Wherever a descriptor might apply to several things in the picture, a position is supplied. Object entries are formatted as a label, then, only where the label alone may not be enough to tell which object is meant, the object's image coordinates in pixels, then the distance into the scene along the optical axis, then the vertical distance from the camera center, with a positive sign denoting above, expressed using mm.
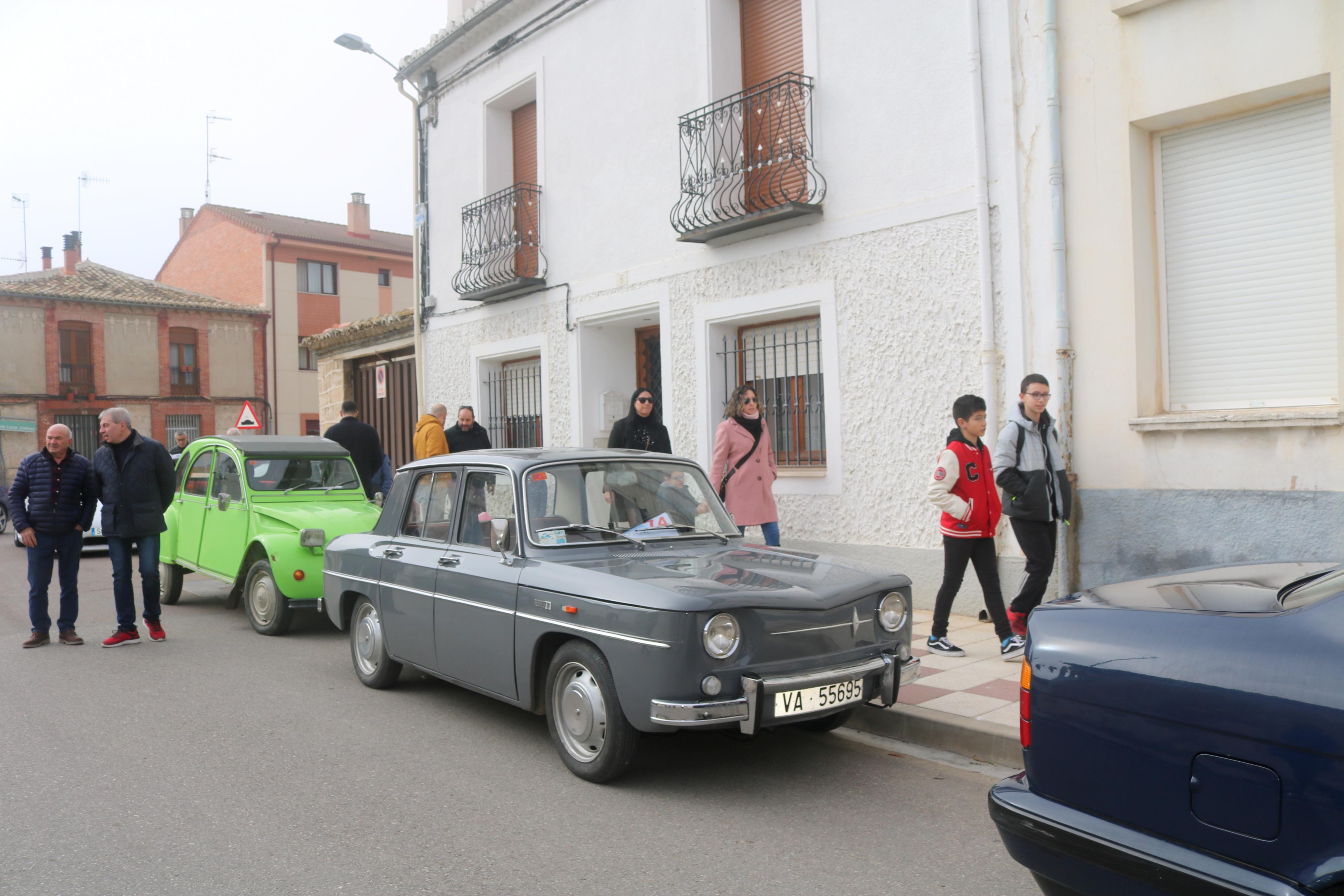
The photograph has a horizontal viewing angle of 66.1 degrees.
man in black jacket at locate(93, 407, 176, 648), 8109 -295
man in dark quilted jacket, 8031 -368
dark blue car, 2156 -698
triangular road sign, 17766 +794
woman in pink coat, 8492 -96
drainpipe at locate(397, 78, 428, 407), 15266 +3113
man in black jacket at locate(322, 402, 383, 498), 11383 +249
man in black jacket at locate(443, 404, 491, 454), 11344 +286
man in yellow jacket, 11219 +247
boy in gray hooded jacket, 6520 -246
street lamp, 13906 +5693
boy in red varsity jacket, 6523 -399
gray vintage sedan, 4301 -701
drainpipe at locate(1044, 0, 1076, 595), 7434 +1198
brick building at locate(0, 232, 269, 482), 35688 +4217
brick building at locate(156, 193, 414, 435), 40625 +7629
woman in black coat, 9016 +222
